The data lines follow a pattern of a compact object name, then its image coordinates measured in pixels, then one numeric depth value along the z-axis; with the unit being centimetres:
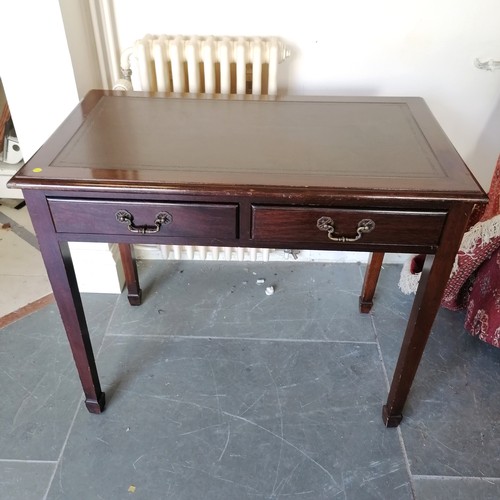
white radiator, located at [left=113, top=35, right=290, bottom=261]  147
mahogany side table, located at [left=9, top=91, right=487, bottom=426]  102
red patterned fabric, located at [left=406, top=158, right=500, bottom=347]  156
